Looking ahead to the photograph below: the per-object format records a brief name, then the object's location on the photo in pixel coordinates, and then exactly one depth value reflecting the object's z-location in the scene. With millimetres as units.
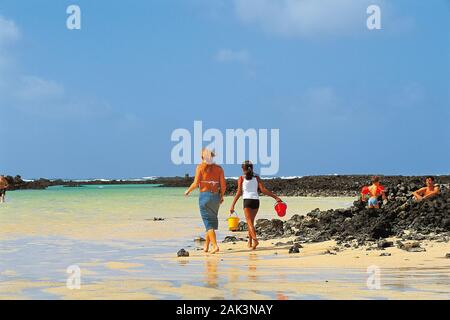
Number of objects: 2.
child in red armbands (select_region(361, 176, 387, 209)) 17750
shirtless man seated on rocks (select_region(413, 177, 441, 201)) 16969
